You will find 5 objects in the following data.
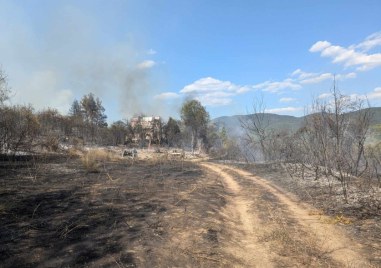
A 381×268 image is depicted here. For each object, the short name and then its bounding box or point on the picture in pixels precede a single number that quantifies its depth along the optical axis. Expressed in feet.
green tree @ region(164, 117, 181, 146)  220.23
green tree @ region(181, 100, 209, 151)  214.28
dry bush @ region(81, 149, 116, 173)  71.00
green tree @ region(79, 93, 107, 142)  208.11
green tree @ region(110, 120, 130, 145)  208.28
